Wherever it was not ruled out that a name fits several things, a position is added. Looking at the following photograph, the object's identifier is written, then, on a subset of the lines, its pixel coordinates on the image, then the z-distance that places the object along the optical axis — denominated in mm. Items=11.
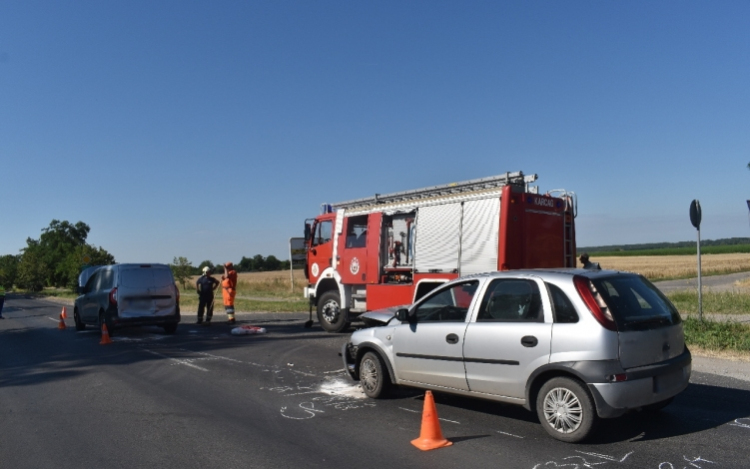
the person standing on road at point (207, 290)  18719
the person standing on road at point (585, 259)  13225
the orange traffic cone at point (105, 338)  14437
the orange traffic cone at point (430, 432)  5795
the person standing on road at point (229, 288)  18703
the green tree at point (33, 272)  75188
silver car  5594
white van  15453
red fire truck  11867
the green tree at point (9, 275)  100050
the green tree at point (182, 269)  49031
